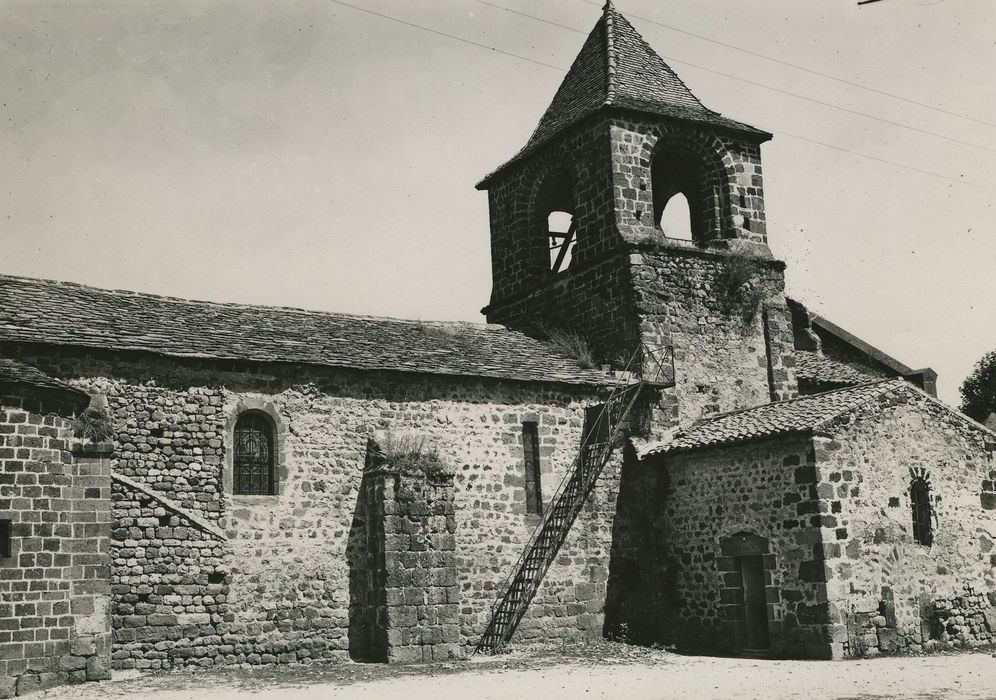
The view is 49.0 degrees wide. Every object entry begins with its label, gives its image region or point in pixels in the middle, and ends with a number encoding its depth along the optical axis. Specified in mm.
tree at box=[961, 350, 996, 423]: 45000
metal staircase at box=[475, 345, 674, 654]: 17984
